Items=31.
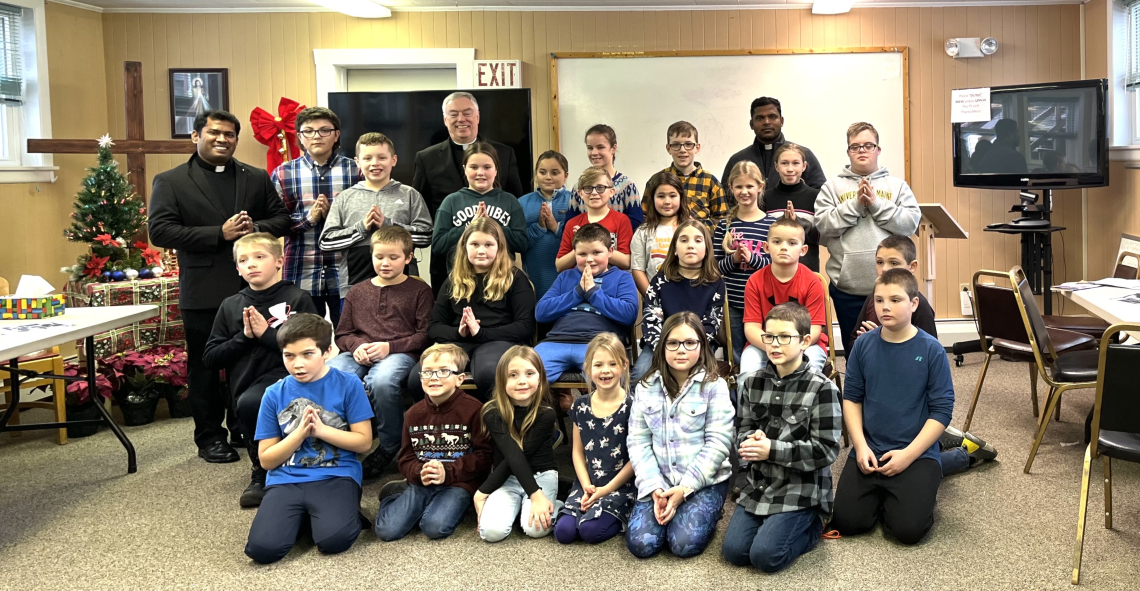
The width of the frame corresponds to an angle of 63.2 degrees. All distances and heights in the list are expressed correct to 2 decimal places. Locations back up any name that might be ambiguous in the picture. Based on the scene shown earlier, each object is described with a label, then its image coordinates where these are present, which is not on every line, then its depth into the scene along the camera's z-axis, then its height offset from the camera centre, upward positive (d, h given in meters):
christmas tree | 4.87 +0.19
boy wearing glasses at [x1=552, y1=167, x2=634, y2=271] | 3.95 +0.12
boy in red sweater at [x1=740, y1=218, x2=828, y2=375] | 3.45 -0.18
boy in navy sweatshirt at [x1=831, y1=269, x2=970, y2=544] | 2.87 -0.58
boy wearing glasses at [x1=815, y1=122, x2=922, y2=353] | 3.94 +0.10
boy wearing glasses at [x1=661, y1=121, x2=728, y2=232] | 4.27 +0.30
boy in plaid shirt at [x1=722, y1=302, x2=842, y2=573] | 2.76 -0.61
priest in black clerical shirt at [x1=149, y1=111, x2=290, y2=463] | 3.84 +0.09
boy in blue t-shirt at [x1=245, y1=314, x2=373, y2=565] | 2.90 -0.60
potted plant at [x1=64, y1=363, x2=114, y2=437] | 4.51 -0.69
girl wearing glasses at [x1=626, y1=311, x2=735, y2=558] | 2.81 -0.63
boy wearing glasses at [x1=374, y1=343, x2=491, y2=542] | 3.07 -0.66
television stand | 5.64 -0.06
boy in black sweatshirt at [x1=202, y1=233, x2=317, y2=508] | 3.43 -0.28
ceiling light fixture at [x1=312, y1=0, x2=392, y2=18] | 5.75 +1.55
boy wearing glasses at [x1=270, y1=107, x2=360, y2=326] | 4.16 +0.26
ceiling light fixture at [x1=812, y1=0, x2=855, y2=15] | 5.88 +1.52
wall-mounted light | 6.13 +1.26
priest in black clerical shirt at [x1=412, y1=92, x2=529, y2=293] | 4.54 +0.45
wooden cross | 5.23 +0.65
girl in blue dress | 2.92 -0.68
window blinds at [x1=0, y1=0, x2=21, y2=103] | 5.42 +1.21
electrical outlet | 6.29 -0.41
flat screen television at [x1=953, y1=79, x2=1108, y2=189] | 5.54 +0.59
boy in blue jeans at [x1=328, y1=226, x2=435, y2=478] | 3.52 -0.29
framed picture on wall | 6.09 +1.09
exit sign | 6.10 +1.16
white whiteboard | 6.19 +1.00
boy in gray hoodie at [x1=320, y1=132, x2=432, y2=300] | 3.98 +0.18
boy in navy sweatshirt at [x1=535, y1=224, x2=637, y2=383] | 3.61 -0.22
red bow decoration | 5.96 +0.80
